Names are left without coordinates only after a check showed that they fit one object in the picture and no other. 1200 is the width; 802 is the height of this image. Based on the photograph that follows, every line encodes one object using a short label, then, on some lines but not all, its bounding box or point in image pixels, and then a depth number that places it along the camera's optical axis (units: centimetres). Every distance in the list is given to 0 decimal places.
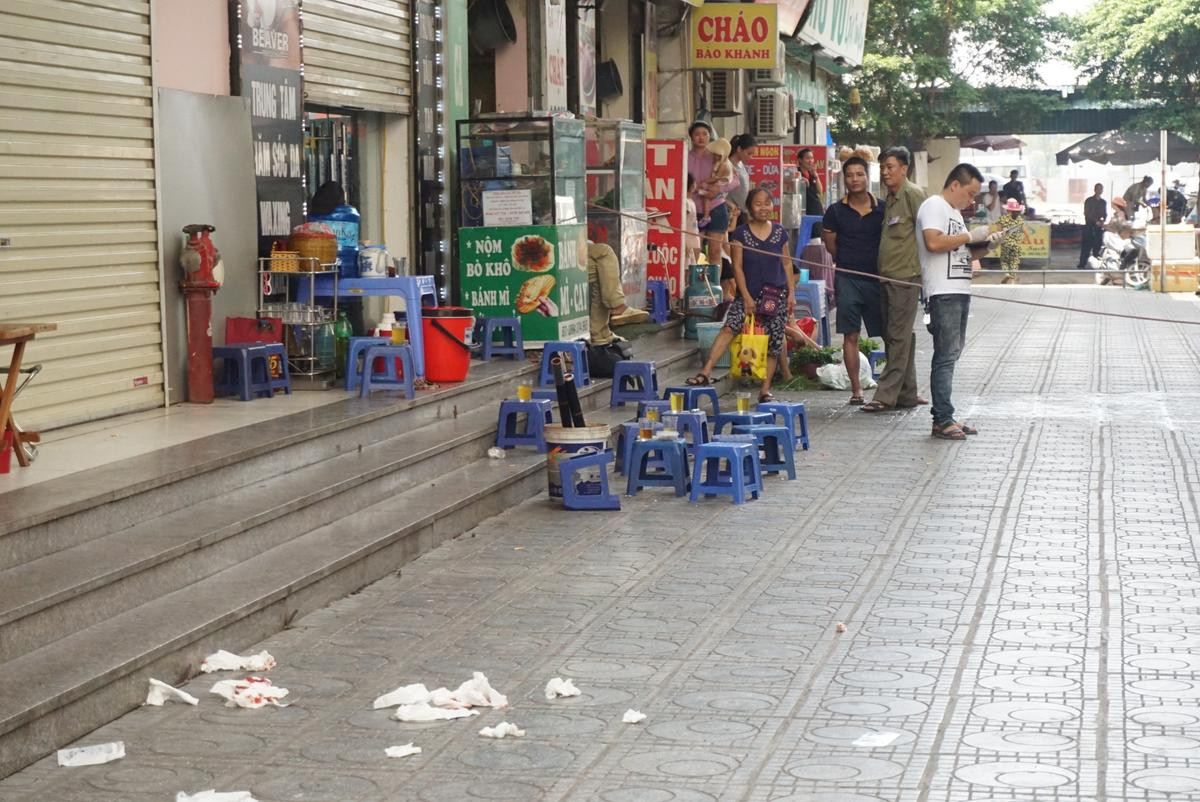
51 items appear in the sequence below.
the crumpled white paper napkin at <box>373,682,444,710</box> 532
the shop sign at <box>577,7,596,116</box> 1634
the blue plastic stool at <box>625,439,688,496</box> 913
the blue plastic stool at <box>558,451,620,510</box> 870
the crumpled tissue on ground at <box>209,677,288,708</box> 536
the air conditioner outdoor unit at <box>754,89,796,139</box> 2603
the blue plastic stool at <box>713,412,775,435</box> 991
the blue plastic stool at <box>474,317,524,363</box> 1201
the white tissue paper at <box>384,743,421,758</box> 485
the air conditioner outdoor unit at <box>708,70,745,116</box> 2294
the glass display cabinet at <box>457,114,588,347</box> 1220
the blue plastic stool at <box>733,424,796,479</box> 962
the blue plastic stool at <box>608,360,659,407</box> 1190
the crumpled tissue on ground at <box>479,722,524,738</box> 503
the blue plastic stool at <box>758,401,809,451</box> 1046
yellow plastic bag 1251
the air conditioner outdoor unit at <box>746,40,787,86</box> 2538
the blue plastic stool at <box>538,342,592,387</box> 1156
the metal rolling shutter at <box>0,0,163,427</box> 793
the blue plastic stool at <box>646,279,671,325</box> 1559
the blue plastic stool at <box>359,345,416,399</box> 973
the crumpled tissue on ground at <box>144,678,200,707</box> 537
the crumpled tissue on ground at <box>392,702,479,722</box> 519
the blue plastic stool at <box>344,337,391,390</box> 998
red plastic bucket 1038
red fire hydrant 909
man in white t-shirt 1095
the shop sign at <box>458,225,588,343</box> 1217
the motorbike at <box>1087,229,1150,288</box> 2901
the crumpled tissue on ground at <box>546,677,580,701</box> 541
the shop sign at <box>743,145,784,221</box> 2072
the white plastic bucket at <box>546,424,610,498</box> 878
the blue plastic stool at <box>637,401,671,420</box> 1000
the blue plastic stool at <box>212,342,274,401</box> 938
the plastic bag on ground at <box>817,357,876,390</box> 1370
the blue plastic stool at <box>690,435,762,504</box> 889
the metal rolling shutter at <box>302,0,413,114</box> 1095
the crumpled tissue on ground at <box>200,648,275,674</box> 572
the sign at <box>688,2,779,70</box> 2028
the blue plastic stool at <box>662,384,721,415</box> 1071
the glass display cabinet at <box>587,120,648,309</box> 1455
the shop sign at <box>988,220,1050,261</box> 3388
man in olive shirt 1173
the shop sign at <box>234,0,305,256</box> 995
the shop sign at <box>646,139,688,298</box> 1594
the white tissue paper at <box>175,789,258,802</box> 444
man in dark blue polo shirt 1205
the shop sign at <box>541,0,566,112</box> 1495
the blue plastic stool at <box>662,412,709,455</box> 960
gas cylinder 1517
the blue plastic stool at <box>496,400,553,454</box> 970
